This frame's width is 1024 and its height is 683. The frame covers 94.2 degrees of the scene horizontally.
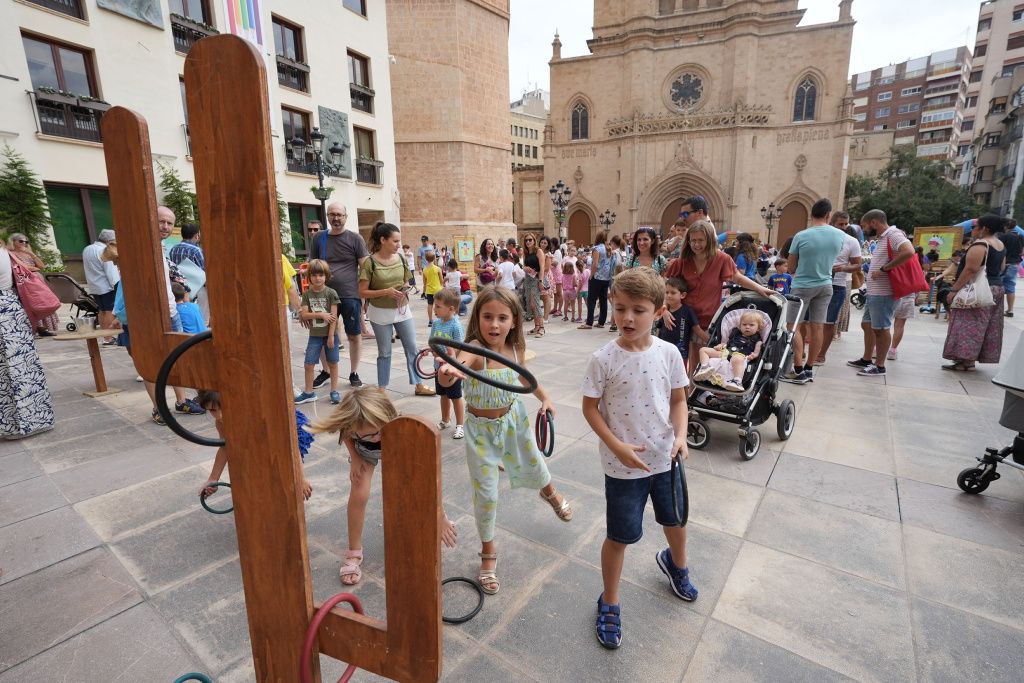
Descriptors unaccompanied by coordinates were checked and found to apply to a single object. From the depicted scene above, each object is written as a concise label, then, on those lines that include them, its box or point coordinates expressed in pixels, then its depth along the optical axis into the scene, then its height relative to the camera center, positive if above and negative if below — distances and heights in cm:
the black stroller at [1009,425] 289 -114
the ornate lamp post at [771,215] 3231 +167
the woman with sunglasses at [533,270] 962 -55
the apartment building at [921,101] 5812 +1736
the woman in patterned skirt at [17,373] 413 -108
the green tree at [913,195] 3431 +305
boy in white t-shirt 196 -74
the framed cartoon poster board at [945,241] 1334 -12
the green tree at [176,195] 1332 +148
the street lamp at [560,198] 1983 +182
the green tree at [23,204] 1087 +107
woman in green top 497 -48
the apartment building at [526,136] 6662 +1504
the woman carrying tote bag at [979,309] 560 -88
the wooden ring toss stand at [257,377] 81 -25
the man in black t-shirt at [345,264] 546 -21
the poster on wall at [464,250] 1677 -21
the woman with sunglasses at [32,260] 841 -18
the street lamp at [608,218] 3145 +165
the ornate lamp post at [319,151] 1129 +226
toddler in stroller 401 -101
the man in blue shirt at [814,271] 553 -38
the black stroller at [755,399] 390 -132
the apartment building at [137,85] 1138 +453
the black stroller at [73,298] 855 -100
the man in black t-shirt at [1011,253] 791 -29
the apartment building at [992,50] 4288 +1715
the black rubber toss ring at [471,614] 219 -170
